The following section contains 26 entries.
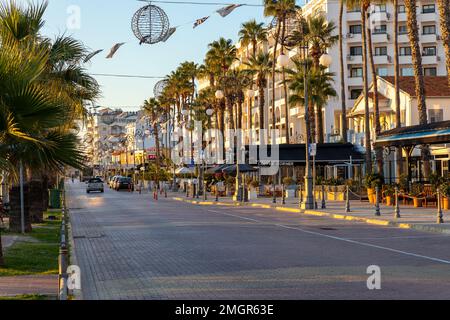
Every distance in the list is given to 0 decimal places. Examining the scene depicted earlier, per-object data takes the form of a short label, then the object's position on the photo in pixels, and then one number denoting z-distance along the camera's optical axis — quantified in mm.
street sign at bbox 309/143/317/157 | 35344
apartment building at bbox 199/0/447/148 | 78812
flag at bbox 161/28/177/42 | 25103
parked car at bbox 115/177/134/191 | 87562
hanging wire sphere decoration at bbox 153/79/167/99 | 56816
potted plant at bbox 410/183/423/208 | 35312
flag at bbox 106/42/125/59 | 25289
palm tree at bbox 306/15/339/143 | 57844
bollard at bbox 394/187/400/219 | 27925
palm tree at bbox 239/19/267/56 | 78125
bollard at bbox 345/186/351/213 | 32388
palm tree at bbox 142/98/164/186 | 114938
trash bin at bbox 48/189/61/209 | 42531
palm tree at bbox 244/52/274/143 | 74562
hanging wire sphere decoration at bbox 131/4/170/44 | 21719
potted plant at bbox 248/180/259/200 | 52594
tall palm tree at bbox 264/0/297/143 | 60531
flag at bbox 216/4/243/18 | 25547
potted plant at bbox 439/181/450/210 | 32062
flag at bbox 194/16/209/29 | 26445
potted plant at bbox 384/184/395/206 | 37844
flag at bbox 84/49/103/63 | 23103
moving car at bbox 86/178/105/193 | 81694
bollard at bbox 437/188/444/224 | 24969
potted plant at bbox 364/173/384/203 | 40719
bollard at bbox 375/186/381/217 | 29175
